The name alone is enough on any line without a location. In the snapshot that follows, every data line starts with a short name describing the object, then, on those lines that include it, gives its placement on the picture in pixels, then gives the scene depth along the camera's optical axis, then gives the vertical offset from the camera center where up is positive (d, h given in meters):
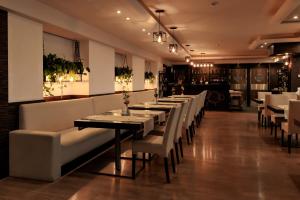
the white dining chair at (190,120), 5.14 -0.57
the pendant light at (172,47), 6.34 +1.04
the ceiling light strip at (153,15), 4.91 +1.61
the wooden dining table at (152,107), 5.18 -0.31
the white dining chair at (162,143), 3.38 -0.67
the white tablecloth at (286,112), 5.10 -0.40
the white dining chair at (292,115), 4.79 -0.42
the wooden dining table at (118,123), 3.48 -0.43
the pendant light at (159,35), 5.19 +1.09
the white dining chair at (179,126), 3.99 -0.54
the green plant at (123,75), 8.23 +0.52
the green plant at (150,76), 11.53 +0.65
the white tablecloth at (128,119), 3.65 -0.39
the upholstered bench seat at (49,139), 3.44 -0.69
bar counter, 12.36 -0.17
